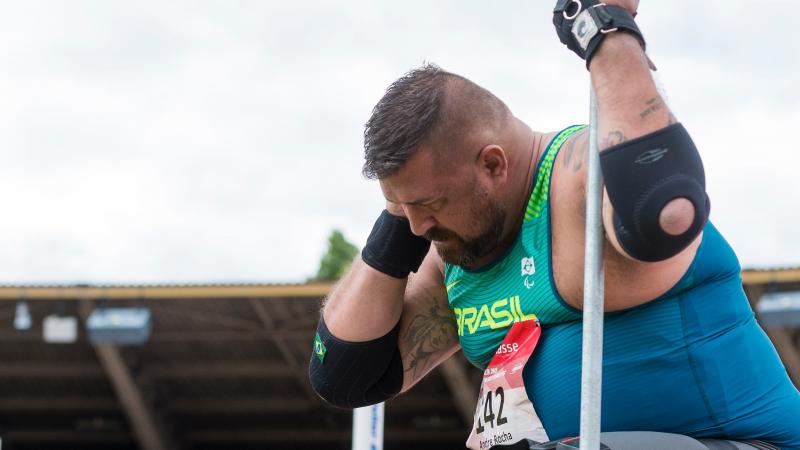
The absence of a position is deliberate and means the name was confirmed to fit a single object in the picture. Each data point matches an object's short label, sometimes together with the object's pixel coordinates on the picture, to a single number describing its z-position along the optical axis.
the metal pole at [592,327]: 3.98
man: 4.01
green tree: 39.57
